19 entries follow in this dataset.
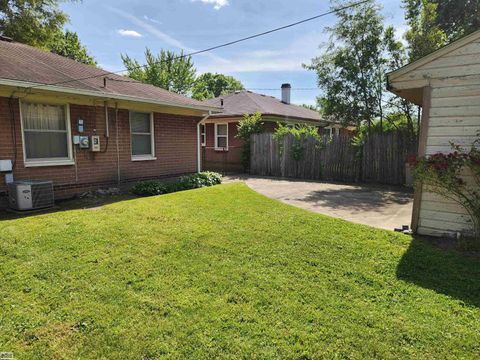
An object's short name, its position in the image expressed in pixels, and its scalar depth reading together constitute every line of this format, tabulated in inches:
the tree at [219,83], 2315.5
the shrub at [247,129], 579.5
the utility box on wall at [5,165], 259.1
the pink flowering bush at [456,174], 177.5
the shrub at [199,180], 382.6
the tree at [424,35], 424.2
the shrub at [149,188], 342.0
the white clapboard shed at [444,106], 183.6
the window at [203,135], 703.1
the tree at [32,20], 701.3
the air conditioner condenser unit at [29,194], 252.1
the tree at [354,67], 457.4
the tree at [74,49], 1192.7
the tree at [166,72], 1213.1
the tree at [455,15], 695.1
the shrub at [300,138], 513.7
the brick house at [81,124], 270.4
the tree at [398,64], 452.4
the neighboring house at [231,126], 642.8
